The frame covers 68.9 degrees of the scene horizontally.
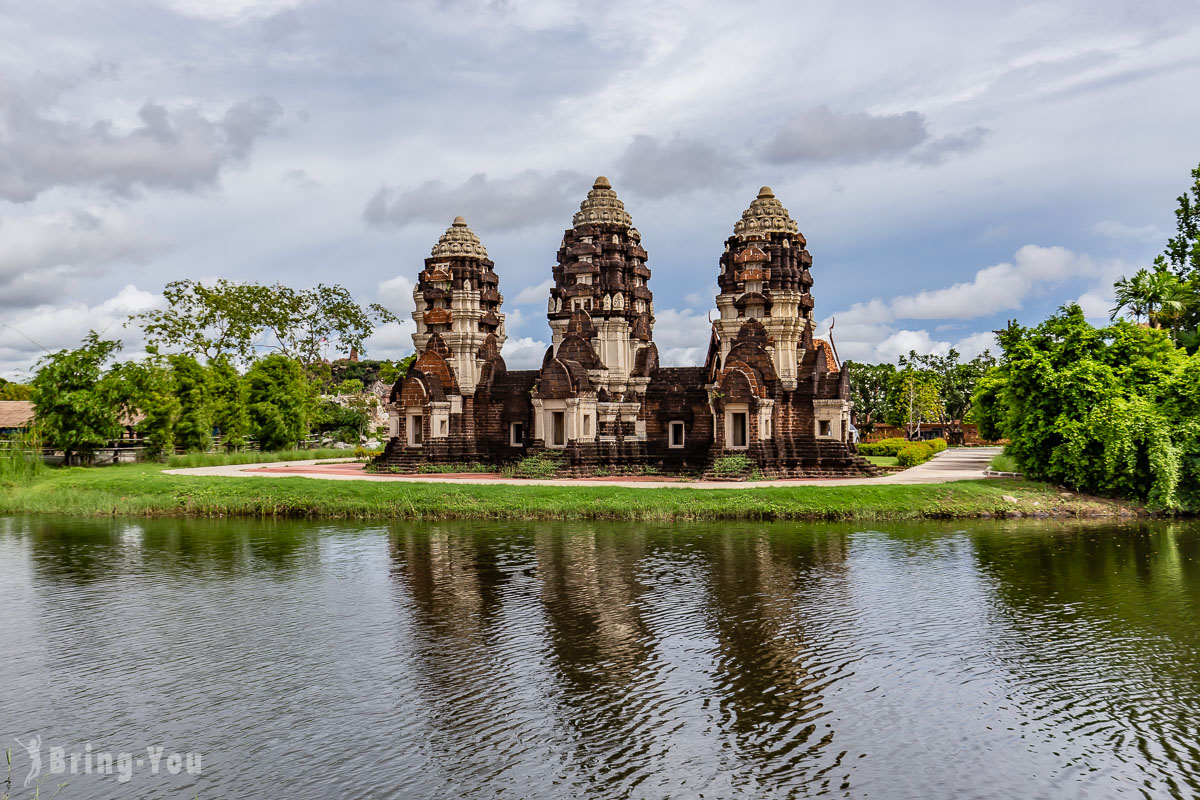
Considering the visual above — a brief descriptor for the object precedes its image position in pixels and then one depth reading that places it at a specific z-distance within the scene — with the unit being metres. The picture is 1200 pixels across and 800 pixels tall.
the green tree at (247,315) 57.69
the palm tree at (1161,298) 42.44
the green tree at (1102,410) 28.27
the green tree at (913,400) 73.50
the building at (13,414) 58.25
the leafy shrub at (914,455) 44.09
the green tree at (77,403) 43.72
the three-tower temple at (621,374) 37.94
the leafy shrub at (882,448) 49.78
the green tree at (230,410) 51.84
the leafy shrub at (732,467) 36.12
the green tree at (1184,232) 46.92
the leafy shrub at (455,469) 40.59
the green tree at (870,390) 77.50
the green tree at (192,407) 49.31
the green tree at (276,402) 53.67
